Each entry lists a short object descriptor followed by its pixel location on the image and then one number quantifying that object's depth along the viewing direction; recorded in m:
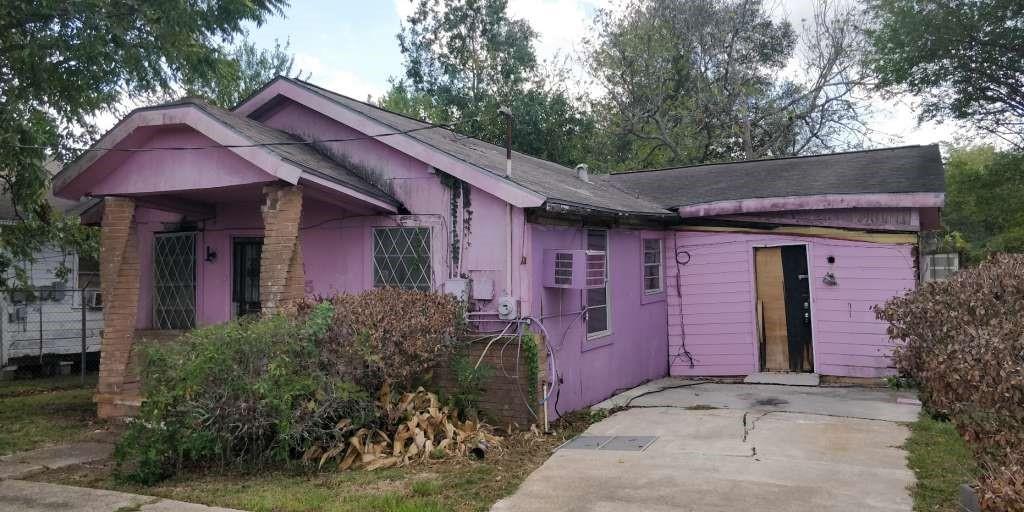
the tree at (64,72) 9.60
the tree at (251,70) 24.18
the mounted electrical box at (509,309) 8.05
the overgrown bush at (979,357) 3.37
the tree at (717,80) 25.67
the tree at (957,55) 14.12
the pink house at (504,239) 8.33
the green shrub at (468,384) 7.85
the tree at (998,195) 17.36
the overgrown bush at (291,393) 6.23
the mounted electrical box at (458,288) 8.39
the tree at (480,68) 24.88
